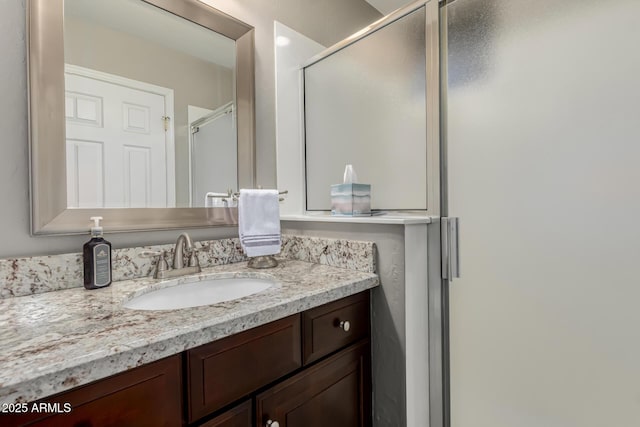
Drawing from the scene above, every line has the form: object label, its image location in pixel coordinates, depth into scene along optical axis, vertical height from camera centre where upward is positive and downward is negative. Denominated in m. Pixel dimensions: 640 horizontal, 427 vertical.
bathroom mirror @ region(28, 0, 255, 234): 0.87 +0.35
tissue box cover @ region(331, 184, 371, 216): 1.17 +0.05
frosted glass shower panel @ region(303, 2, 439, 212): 1.11 +0.42
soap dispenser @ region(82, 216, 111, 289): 0.87 -0.13
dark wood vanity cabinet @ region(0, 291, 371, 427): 0.51 -0.35
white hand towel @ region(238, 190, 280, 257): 1.12 -0.03
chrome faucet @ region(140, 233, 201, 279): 1.00 -0.16
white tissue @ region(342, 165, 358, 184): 1.19 +0.14
